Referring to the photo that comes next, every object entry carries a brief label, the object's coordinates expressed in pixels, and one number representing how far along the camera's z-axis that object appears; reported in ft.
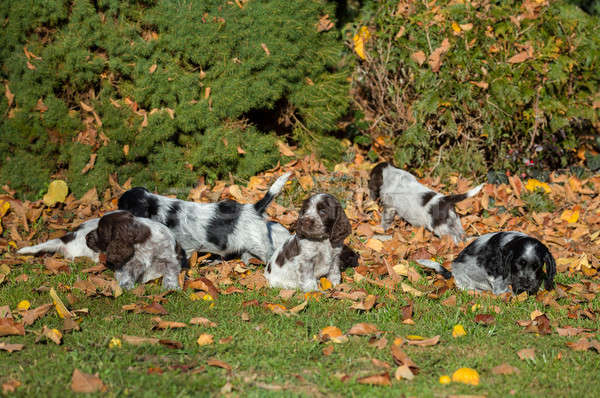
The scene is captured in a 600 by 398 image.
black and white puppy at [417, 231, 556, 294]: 38.04
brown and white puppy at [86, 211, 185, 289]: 38.73
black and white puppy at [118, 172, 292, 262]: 44.65
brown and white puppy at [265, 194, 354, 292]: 38.24
